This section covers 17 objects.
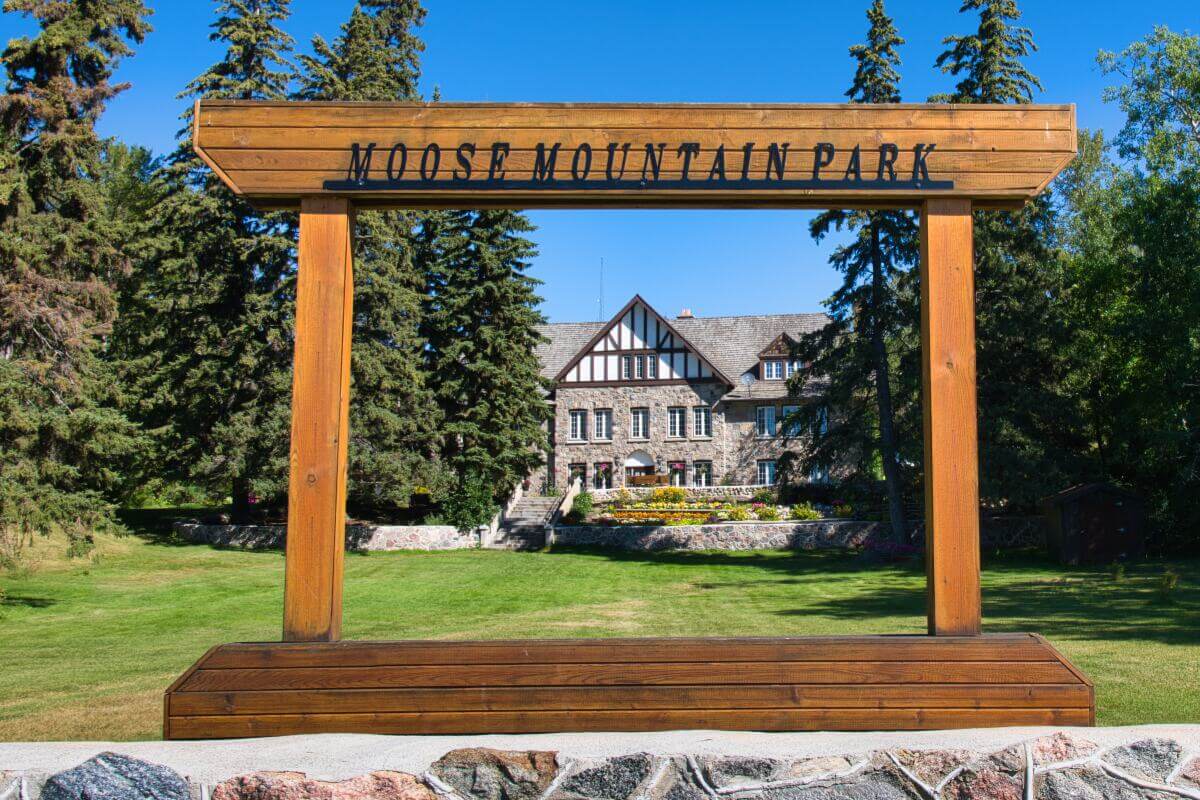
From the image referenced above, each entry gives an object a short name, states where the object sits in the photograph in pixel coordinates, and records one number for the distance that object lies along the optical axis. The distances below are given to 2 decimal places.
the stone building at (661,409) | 44.97
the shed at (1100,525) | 23.36
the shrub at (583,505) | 34.72
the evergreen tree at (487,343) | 32.03
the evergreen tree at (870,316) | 26.88
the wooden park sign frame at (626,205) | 4.18
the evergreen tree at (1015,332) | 25.67
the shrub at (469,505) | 30.80
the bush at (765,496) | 38.16
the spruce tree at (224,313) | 27.27
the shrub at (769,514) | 33.45
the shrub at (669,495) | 38.94
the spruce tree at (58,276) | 15.07
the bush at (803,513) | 33.22
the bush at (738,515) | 33.65
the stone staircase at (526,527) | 31.81
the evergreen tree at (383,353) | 28.08
